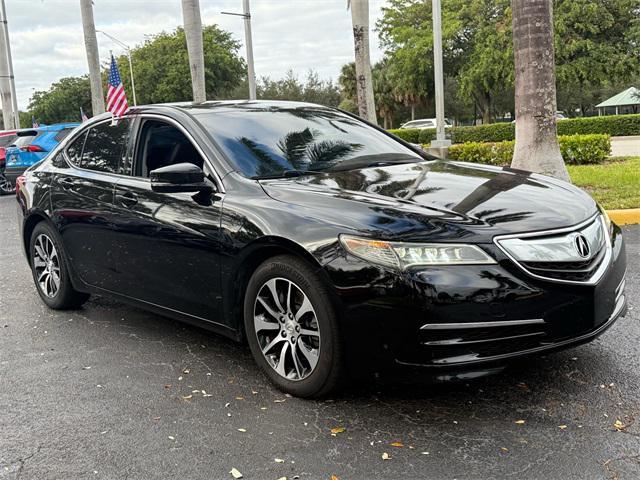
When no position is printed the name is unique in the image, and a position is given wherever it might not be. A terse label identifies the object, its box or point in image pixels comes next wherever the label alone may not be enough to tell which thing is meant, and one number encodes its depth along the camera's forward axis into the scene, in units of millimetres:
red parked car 17906
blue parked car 16234
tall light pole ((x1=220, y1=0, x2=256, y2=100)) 20953
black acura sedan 3168
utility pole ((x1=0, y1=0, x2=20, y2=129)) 35344
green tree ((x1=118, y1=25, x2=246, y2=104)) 49572
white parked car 47200
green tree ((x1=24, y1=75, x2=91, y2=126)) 73562
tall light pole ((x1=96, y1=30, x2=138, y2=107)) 49812
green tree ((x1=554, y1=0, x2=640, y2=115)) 32875
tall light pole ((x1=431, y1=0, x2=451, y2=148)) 18561
